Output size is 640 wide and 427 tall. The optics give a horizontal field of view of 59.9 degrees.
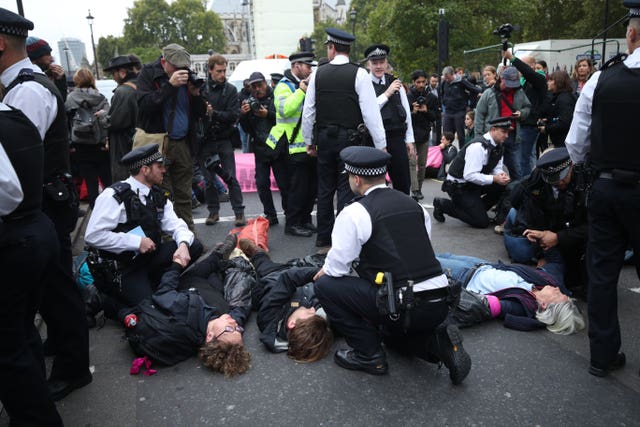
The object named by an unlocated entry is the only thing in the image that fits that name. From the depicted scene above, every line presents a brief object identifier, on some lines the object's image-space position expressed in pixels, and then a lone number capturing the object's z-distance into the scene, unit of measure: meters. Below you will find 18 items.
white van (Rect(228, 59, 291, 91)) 18.02
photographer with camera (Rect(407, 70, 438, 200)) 8.48
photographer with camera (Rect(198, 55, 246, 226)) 6.86
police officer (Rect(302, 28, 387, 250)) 5.38
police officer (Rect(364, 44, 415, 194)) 6.16
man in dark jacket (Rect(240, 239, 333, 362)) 3.67
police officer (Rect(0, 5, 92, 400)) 3.04
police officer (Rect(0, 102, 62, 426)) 2.41
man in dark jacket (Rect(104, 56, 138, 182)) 6.37
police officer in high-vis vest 6.30
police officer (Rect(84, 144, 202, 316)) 4.06
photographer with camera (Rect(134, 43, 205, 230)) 5.48
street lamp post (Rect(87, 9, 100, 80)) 35.03
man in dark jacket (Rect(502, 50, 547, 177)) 7.40
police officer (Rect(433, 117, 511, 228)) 6.56
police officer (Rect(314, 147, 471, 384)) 3.17
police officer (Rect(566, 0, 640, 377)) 3.06
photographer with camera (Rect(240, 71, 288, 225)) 6.73
